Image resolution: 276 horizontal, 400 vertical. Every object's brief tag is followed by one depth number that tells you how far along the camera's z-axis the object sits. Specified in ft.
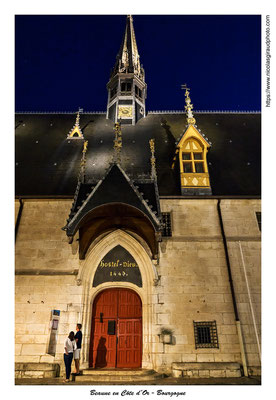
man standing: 26.30
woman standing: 24.99
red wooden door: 31.24
